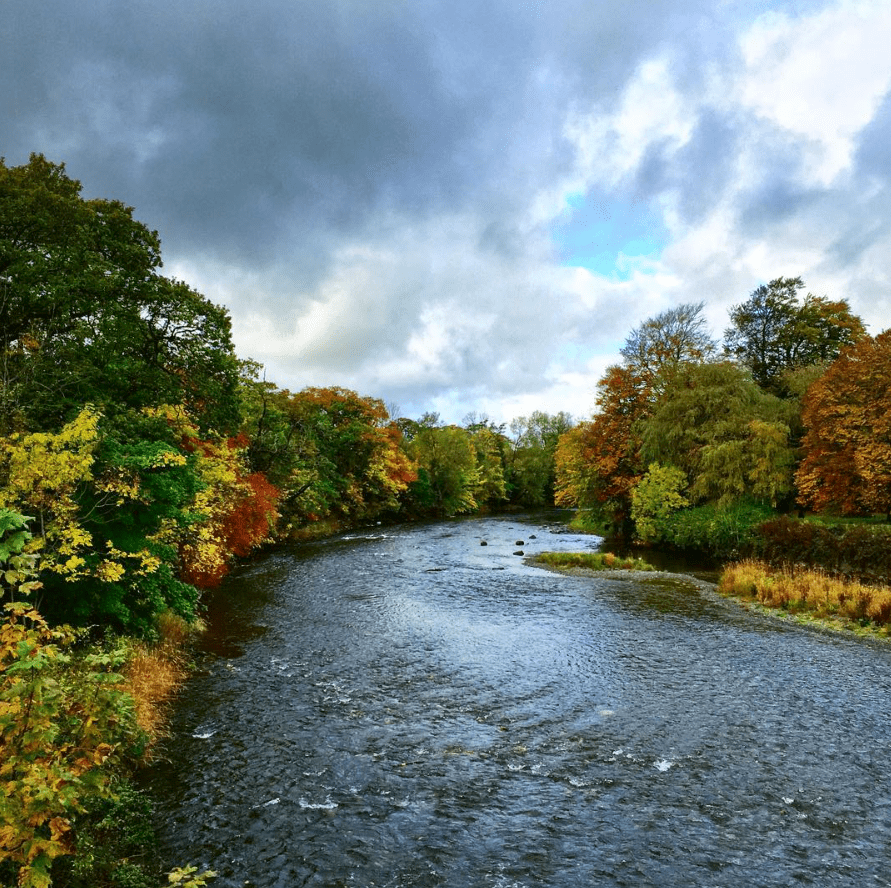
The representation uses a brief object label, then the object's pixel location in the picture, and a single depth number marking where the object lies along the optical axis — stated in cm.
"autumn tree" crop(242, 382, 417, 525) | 3547
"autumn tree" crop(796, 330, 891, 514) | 2630
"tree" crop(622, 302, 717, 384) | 4091
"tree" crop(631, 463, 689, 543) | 3522
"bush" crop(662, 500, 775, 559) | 3083
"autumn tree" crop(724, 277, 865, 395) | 4694
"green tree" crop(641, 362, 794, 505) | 3175
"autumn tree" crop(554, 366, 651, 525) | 4062
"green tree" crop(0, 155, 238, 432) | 1541
